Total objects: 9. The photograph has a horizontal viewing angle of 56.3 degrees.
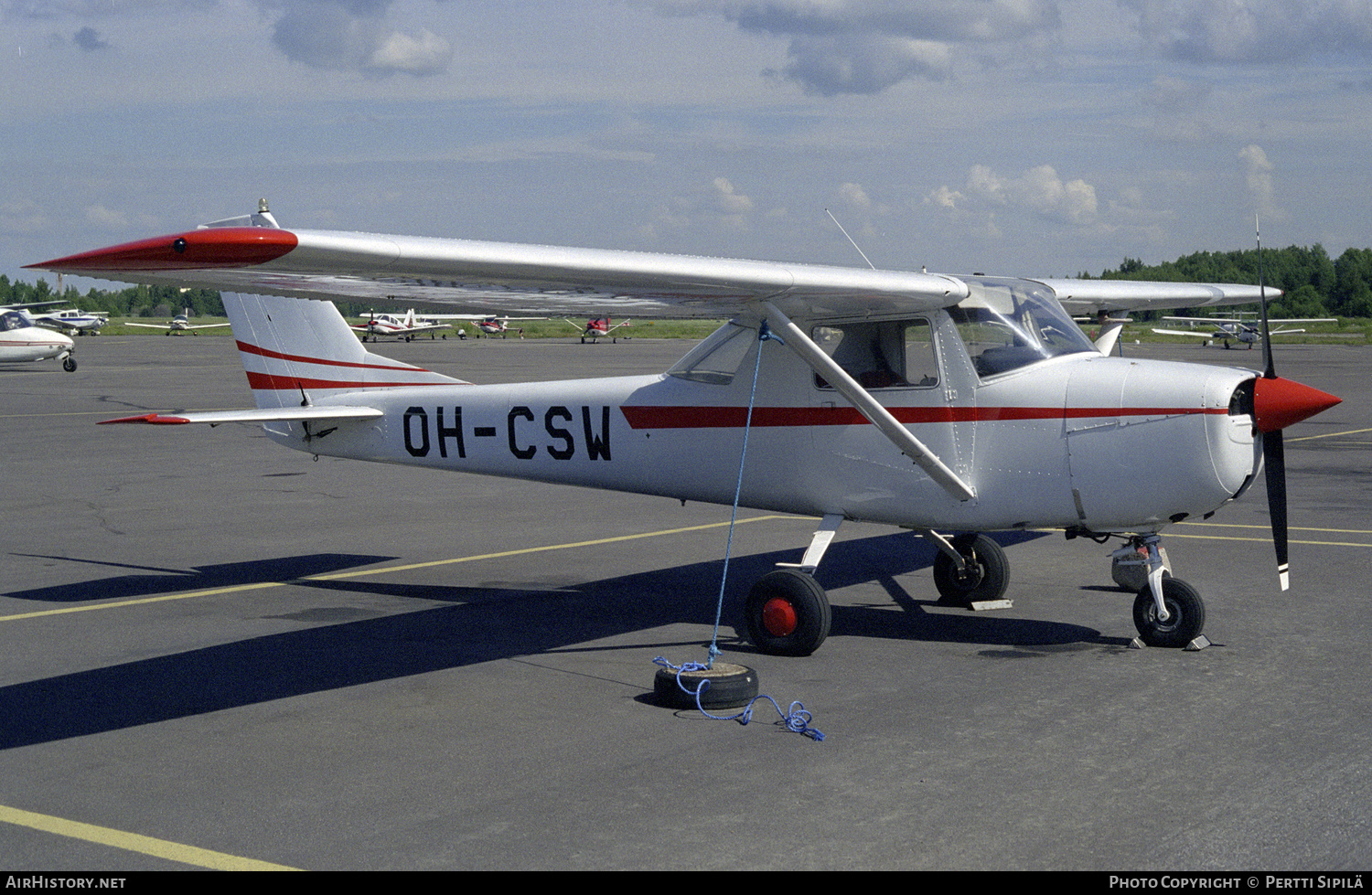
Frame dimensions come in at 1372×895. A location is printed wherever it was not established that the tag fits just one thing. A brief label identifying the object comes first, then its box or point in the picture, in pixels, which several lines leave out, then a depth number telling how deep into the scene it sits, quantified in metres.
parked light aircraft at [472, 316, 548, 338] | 100.06
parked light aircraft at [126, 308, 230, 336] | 116.94
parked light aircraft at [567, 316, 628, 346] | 79.61
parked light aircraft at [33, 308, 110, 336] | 95.88
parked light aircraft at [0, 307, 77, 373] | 43.75
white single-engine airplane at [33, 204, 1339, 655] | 7.47
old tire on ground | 6.73
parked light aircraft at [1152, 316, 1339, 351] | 71.97
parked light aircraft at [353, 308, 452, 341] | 83.12
